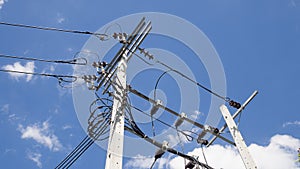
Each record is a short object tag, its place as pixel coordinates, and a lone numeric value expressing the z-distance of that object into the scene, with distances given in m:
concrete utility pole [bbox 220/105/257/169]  6.17
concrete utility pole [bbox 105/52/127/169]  3.80
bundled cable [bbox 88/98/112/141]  5.09
